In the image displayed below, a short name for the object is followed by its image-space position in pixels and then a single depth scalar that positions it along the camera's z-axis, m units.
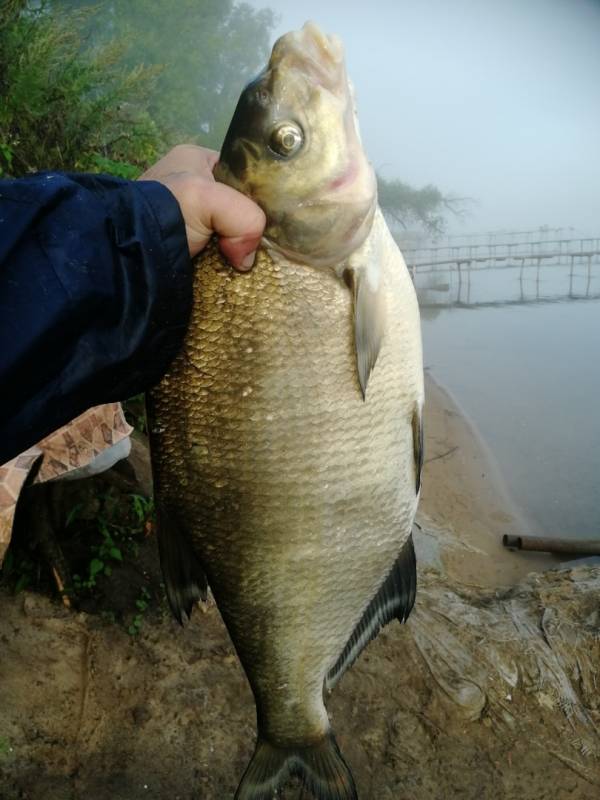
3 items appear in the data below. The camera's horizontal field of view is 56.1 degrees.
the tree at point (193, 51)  26.23
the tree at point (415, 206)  51.37
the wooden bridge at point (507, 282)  34.19
